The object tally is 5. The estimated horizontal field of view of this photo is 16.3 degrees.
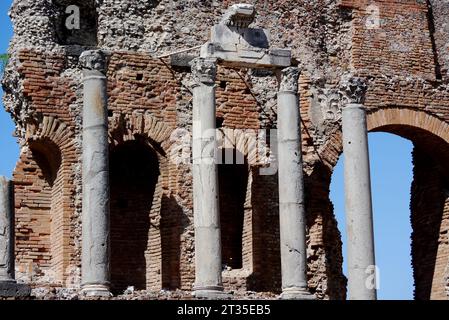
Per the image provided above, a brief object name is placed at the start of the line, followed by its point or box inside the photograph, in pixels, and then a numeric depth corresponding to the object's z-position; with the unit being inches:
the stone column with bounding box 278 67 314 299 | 1015.6
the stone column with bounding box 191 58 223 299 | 988.6
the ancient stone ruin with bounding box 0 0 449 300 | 1019.9
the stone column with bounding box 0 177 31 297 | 925.8
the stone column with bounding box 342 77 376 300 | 1022.4
